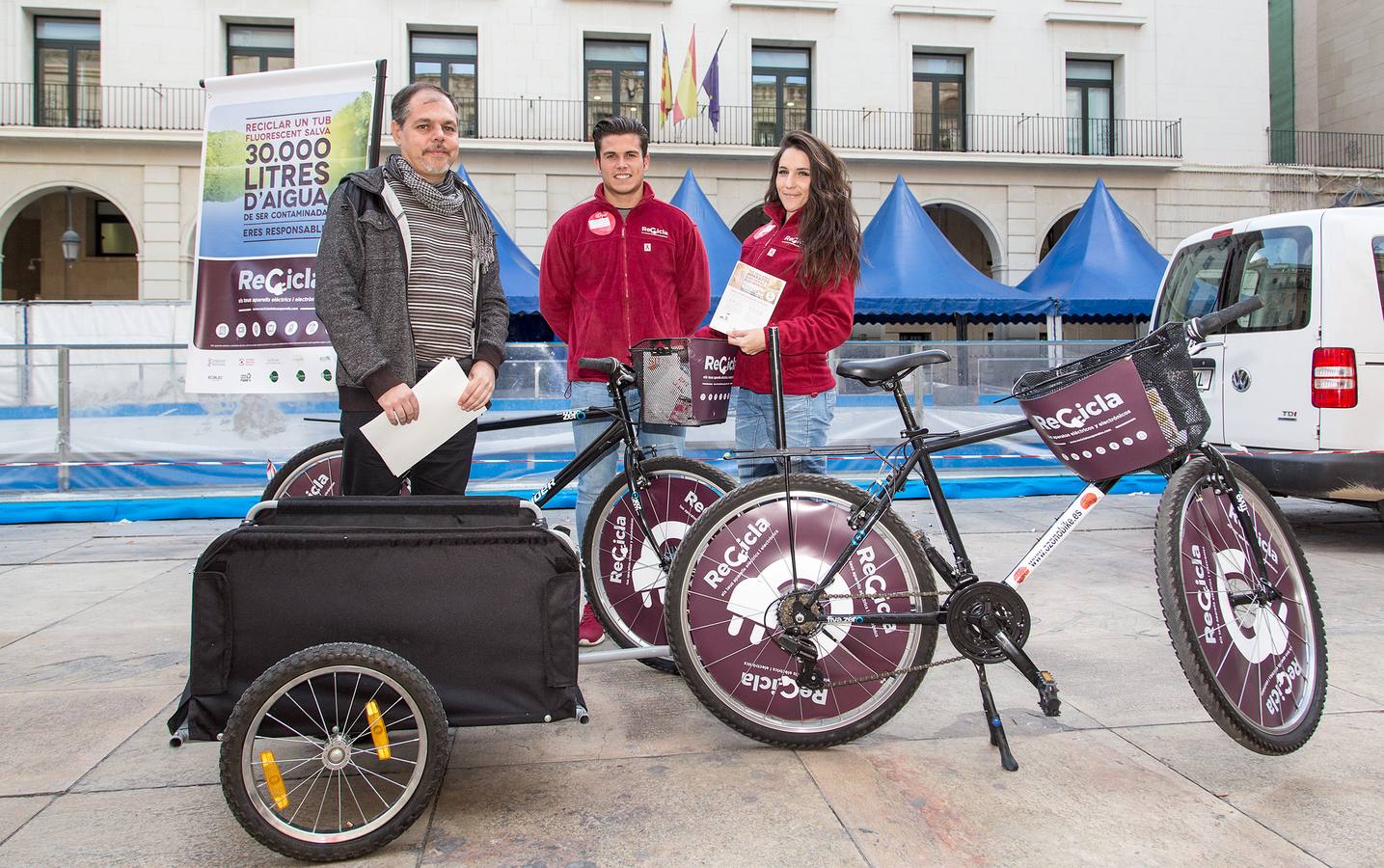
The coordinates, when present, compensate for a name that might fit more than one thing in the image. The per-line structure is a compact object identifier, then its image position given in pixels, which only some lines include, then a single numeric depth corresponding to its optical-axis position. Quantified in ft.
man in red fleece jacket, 12.41
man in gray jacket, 9.71
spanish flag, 60.34
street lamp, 63.77
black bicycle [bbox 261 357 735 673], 11.51
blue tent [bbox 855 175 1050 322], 48.37
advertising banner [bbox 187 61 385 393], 16.19
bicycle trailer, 7.48
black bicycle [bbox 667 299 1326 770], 8.79
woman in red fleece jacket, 11.02
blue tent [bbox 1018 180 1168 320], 49.34
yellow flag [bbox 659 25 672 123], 62.39
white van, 18.07
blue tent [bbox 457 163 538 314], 46.16
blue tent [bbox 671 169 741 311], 48.49
